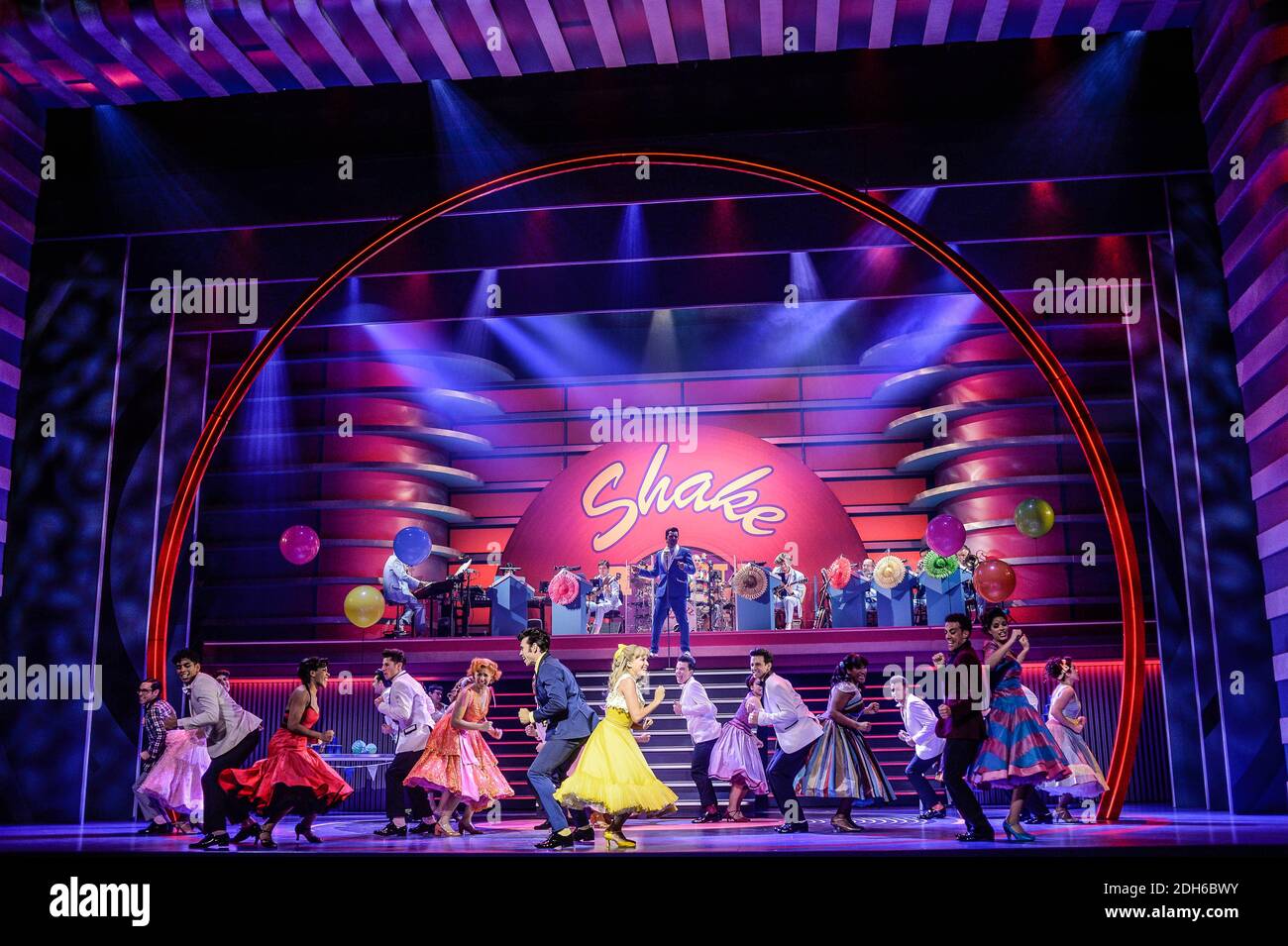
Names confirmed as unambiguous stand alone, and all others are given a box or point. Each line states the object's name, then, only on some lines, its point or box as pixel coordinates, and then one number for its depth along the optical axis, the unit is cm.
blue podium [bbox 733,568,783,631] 1425
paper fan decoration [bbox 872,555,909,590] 1375
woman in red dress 758
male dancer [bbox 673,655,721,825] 1063
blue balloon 1412
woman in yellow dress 718
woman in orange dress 873
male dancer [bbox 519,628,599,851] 737
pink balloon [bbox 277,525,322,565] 1407
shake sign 1669
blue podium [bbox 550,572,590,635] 1455
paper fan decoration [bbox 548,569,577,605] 1437
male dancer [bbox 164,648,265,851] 820
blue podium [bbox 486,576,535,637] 1416
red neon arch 880
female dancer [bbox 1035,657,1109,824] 955
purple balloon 1355
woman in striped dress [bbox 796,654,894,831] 928
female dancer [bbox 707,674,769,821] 1044
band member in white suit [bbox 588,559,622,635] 1503
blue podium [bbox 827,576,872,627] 1447
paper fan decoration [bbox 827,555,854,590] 1450
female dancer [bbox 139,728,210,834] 941
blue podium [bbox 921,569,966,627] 1370
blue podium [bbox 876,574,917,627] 1398
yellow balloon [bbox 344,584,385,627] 1325
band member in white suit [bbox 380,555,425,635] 1438
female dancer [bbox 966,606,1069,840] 731
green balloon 1280
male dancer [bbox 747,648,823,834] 989
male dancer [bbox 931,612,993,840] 723
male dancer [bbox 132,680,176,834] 941
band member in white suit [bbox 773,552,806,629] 1462
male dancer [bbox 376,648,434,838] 925
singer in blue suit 1248
